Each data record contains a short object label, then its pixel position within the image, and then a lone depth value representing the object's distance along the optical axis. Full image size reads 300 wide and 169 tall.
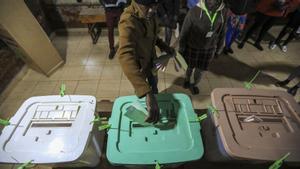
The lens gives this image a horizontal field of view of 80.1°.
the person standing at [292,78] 2.41
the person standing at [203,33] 1.81
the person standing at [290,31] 3.06
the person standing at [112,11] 2.68
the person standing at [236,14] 2.72
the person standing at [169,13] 2.71
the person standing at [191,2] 2.56
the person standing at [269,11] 2.76
